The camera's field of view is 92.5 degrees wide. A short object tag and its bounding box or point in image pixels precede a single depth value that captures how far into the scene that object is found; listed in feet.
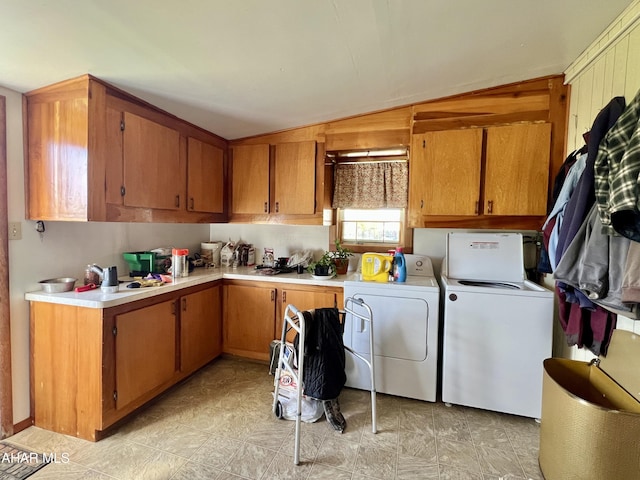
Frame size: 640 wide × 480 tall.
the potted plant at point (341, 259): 9.61
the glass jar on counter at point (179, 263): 8.54
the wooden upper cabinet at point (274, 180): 9.57
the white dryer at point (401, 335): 7.45
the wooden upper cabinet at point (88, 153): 6.03
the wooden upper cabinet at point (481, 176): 7.38
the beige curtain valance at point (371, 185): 9.71
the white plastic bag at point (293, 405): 6.85
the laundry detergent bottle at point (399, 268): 7.97
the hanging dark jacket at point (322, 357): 6.16
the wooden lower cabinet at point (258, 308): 8.83
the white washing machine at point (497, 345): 6.73
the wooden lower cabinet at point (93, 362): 6.03
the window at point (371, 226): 10.15
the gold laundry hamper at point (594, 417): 4.06
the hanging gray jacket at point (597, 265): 4.02
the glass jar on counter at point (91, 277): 7.07
